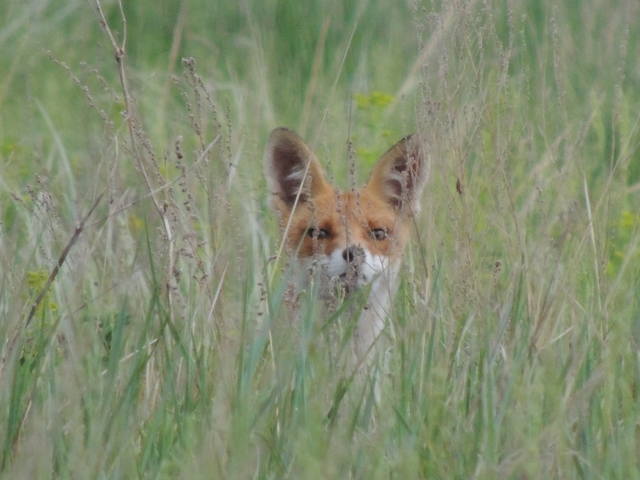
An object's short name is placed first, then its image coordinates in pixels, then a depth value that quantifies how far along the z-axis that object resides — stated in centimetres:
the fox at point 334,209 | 944
